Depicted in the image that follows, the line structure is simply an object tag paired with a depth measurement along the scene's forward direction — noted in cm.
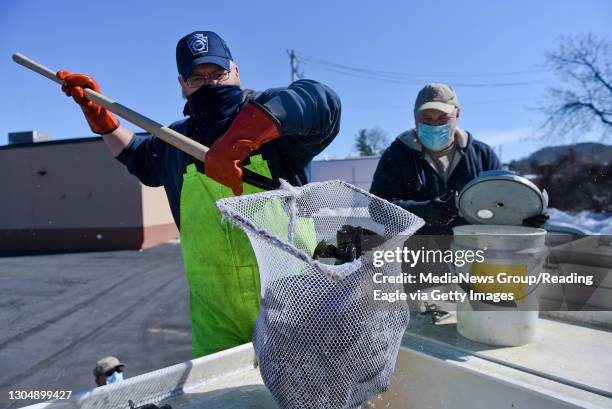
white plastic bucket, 169
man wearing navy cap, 158
